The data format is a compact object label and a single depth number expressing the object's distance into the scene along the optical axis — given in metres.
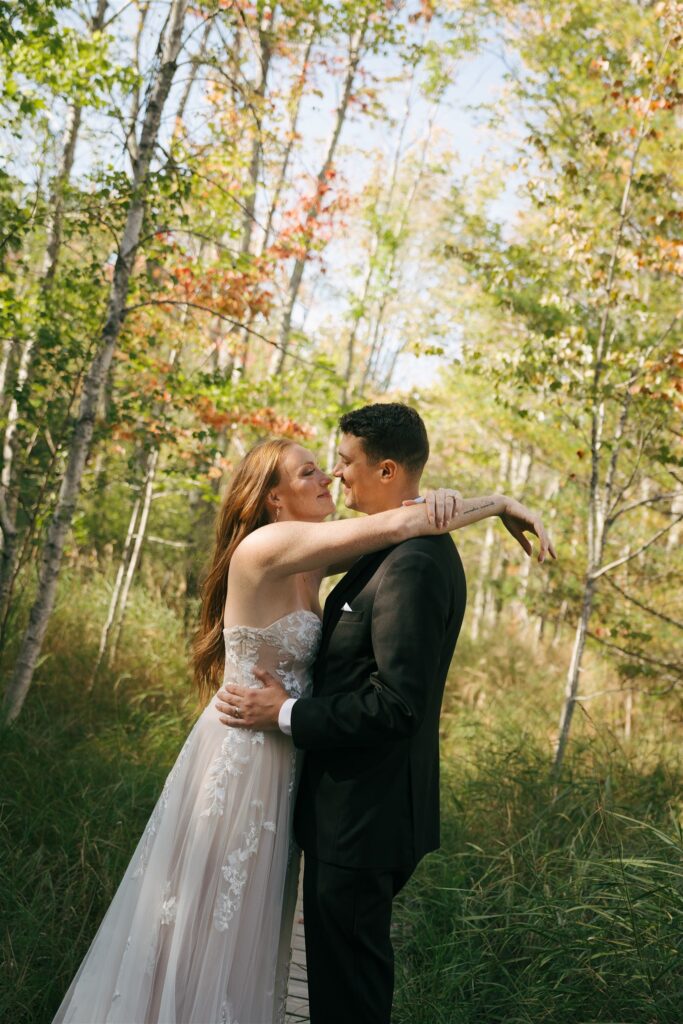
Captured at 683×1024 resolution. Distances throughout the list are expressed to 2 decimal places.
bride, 2.40
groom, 2.19
